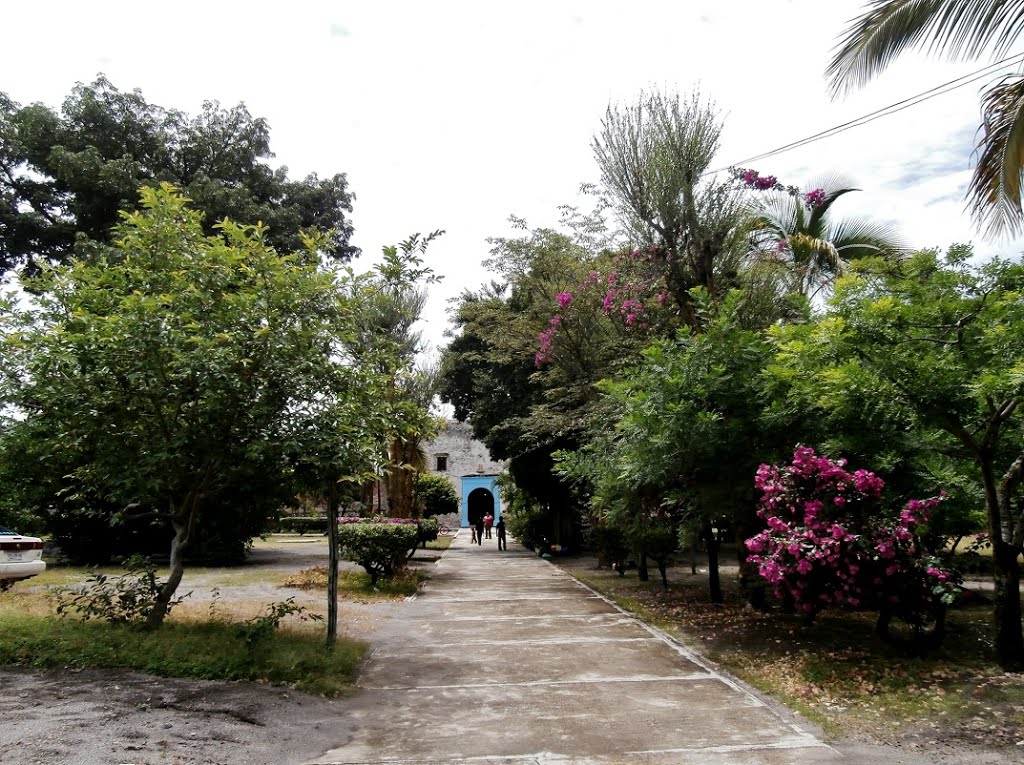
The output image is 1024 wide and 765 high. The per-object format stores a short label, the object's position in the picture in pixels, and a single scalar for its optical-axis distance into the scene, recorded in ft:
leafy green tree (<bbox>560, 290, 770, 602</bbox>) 25.82
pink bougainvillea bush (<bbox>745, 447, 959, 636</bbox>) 20.31
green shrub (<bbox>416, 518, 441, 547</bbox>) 70.59
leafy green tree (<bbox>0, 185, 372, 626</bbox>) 19.97
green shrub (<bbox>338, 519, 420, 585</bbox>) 41.93
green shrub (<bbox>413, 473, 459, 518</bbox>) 128.88
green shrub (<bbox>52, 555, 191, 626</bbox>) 22.25
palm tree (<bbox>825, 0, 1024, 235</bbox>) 19.85
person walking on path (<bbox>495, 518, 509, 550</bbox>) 90.27
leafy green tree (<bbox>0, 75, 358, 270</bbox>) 54.44
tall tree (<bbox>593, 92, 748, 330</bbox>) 38.99
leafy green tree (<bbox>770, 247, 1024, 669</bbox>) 19.02
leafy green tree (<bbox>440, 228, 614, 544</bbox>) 52.54
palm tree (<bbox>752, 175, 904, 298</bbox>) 45.47
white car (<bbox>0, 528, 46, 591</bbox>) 32.19
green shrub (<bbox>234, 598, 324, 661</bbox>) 20.03
